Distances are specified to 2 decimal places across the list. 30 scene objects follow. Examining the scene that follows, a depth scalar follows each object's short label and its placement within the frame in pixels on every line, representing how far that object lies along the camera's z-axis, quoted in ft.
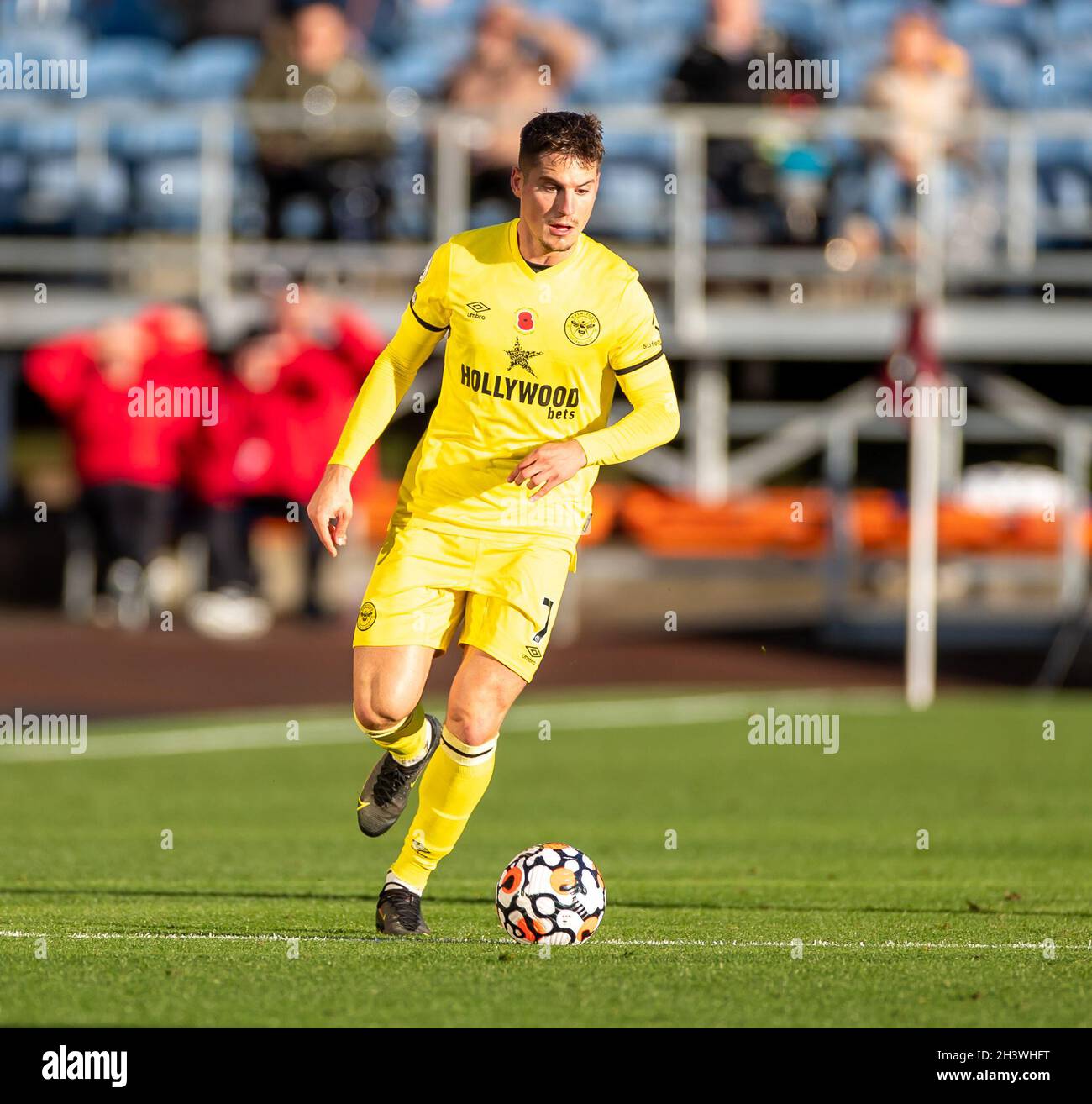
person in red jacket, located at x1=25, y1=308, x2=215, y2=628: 65.46
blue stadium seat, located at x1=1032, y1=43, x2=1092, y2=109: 74.23
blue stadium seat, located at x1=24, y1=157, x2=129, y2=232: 69.72
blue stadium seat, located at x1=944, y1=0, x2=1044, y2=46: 75.51
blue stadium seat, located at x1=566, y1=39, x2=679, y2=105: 72.43
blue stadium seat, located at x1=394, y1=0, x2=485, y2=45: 77.20
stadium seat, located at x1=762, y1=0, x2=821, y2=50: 72.54
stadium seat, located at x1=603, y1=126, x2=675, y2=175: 68.44
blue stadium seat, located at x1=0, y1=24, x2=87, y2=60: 76.13
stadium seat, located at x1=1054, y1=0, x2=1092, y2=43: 75.66
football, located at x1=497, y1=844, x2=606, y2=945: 22.93
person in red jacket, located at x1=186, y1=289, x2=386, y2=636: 64.08
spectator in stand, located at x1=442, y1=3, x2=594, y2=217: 64.64
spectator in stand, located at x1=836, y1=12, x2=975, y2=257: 66.85
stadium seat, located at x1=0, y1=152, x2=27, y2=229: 70.49
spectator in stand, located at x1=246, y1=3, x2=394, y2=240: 65.46
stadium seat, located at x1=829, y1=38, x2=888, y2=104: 71.87
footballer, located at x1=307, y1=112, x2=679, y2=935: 23.57
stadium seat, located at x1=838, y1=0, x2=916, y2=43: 75.77
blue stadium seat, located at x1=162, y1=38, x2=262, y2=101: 74.59
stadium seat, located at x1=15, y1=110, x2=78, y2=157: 70.44
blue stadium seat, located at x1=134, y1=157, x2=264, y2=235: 69.82
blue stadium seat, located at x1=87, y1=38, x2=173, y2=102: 75.15
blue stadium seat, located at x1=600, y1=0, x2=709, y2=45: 77.25
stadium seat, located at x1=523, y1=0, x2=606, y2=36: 75.77
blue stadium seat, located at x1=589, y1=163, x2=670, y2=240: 68.03
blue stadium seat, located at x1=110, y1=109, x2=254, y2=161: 69.92
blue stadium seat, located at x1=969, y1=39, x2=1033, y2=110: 73.72
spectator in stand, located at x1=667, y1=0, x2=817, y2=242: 66.44
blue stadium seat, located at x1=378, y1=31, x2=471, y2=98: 72.95
